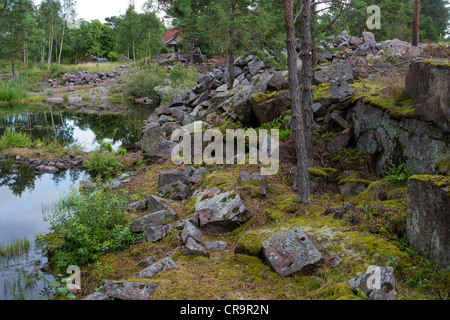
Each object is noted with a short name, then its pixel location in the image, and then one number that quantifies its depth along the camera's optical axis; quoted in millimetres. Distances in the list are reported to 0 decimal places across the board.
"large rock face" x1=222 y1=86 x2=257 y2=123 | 12016
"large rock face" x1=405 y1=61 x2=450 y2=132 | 5875
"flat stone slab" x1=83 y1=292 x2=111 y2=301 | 4477
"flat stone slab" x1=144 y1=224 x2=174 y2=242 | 6887
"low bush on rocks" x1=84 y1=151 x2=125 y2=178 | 13523
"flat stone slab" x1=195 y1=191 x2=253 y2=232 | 6785
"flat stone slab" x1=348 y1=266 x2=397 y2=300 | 3795
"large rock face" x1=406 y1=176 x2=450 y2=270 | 4188
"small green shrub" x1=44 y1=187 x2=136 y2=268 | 6449
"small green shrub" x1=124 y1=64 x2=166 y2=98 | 38469
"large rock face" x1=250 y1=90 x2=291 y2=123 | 11203
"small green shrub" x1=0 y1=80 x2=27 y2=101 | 34141
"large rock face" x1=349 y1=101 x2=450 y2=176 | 6230
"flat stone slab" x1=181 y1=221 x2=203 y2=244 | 6227
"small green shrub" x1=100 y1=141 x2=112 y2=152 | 16453
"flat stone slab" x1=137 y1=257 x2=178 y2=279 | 5277
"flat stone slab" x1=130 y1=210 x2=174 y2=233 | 7164
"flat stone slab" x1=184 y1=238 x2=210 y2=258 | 5871
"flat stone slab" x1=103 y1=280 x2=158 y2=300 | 4480
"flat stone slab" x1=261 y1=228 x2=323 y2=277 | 4738
